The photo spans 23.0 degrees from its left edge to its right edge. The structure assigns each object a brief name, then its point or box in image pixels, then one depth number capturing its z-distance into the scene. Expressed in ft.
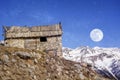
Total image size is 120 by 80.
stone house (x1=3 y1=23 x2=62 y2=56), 113.29
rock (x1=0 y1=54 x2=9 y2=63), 76.25
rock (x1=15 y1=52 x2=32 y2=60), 80.45
